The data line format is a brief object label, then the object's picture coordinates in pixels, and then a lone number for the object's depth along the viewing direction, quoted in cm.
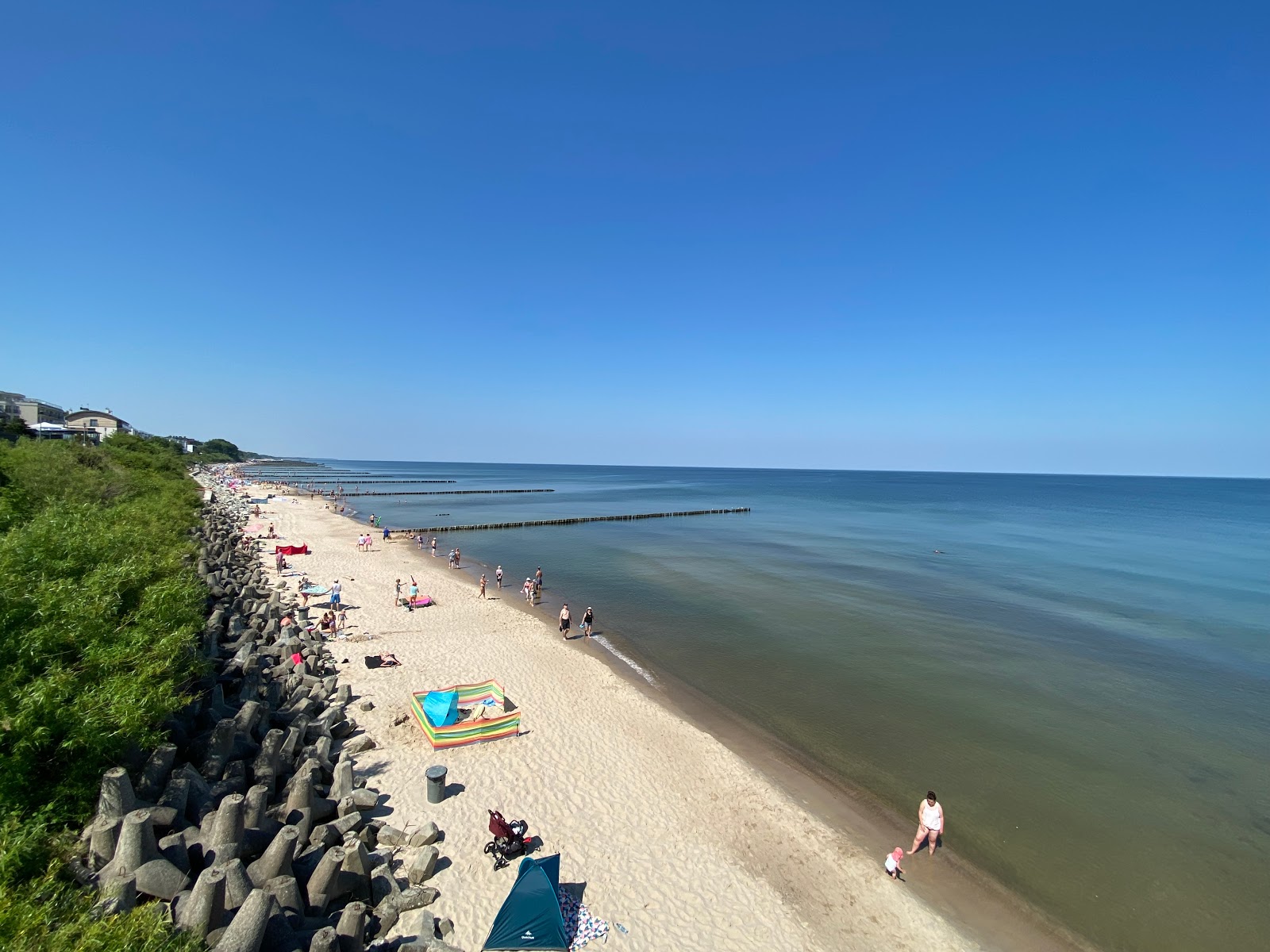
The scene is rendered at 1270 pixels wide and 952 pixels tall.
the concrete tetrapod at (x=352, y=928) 740
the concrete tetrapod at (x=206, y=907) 660
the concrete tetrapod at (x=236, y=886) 708
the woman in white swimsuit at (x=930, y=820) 1157
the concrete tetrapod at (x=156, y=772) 874
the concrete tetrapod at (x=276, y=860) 812
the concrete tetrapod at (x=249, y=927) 627
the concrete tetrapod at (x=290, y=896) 747
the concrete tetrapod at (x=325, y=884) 803
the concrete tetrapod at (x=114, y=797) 772
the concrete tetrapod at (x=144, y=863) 695
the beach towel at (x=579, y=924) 887
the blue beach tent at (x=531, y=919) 830
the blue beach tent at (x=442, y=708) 1477
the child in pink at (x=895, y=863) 1114
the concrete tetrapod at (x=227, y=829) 811
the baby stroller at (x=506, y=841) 1026
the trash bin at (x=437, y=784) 1185
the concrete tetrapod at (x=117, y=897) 613
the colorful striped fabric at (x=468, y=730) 1435
